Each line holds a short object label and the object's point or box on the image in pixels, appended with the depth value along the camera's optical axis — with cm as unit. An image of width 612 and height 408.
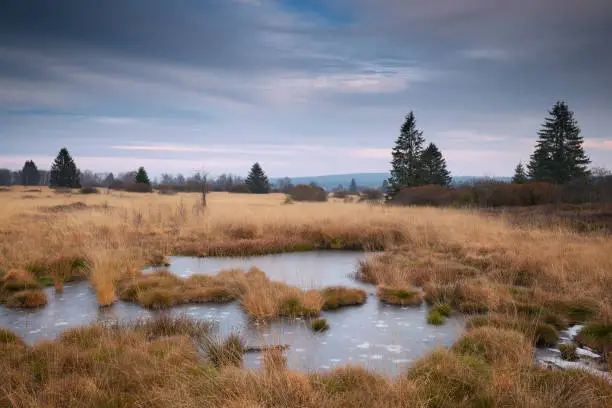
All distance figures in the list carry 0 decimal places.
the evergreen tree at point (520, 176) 4516
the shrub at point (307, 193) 5228
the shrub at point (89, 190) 4946
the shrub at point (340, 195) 6059
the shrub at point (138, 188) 5611
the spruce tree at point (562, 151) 4488
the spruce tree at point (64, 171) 5856
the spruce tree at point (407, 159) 4434
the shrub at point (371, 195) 5100
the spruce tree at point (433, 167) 4525
